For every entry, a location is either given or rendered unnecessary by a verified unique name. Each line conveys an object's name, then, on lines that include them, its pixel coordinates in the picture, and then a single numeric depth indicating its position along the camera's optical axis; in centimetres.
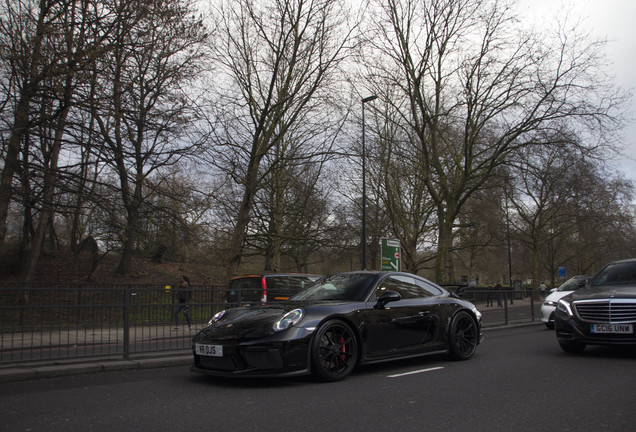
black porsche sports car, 594
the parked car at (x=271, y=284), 1319
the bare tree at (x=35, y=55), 1123
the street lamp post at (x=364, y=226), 2105
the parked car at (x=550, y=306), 1477
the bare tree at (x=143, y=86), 1239
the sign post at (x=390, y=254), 1784
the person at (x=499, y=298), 1588
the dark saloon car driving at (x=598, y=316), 771
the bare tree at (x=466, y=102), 2241
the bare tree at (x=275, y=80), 1997
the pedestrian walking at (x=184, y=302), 954
